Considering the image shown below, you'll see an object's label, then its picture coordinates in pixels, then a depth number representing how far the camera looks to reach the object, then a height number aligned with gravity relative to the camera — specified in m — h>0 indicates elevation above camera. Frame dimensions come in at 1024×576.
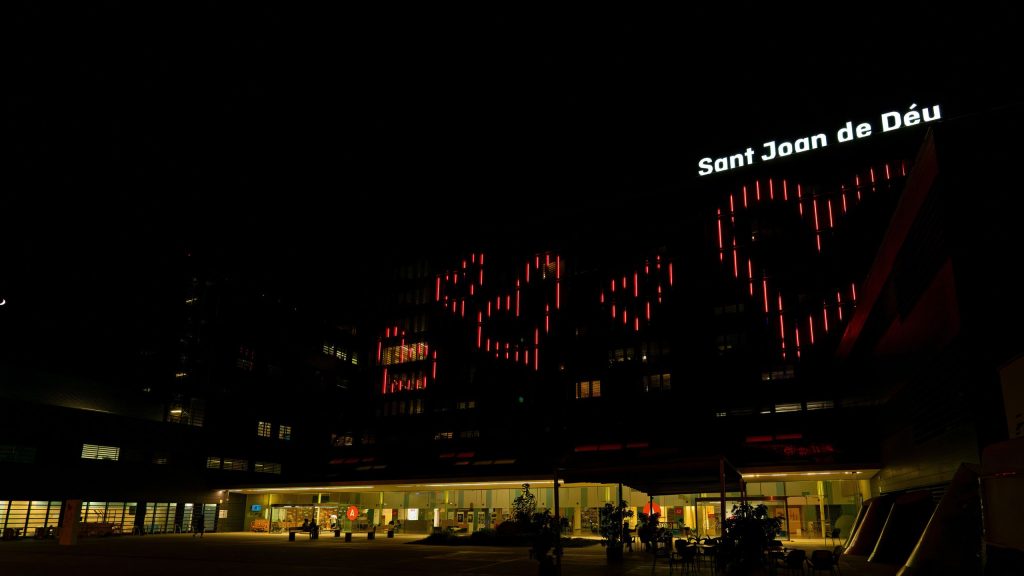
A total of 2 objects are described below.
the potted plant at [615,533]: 22.43 -2.06
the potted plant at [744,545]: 15.14 -1.58
